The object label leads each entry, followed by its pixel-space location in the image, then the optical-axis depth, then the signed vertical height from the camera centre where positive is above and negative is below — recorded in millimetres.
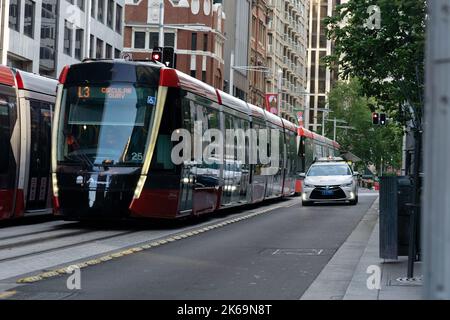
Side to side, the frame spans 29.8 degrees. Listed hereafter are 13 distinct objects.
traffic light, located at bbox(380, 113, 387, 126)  50512 +3151
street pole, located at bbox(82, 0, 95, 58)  45938 +7299
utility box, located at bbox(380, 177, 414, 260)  11312 -572
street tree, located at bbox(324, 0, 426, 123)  19766 +3117
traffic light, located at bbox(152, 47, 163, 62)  28938 +3850
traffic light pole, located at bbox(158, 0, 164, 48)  41544 +7022
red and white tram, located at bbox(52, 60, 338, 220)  16375 +459
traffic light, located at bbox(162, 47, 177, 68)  29969 +3910
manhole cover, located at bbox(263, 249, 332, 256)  13042 -1299
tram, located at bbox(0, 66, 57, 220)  16609 +419
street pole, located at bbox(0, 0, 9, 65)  38312 +6102
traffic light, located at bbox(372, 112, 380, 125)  49053 +3119
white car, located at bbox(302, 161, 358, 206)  30109 -573
